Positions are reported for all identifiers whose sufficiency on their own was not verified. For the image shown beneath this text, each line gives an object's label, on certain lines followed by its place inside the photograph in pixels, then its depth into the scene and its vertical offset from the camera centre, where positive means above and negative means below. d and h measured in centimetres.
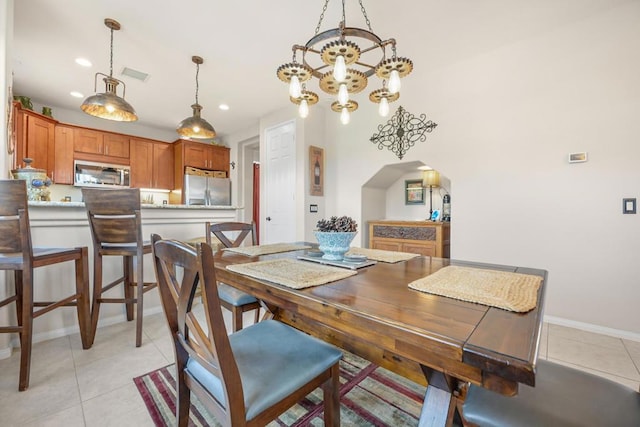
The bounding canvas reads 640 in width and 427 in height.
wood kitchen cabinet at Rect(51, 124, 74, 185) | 405 +87
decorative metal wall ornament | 315 +101
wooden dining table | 52 -26
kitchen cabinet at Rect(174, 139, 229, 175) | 502 +113
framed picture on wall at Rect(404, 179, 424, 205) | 373 +31
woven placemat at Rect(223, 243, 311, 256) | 158 -22
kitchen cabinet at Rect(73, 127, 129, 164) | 425 +111
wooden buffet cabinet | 307 -28
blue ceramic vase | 126 -14
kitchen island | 188 -41
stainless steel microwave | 424 +64
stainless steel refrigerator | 499 +44
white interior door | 402 +45
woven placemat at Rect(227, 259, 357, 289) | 95 -24
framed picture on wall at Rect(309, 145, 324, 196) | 392 +63
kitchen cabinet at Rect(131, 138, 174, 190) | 480 +91
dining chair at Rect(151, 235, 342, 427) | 70 -49
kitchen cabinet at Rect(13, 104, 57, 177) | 346 +102
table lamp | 329 +44
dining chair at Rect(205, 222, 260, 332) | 157 -52
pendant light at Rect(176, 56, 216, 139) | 286 +93
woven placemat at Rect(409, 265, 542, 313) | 76 -24
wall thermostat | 222 +47
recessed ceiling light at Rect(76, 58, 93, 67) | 289 +165
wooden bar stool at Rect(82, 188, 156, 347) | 185 -12
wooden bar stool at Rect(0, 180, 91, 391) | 138 -22
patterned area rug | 123 -94
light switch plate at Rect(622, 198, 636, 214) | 206 +6
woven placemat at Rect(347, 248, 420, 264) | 142 -24
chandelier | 141 +84
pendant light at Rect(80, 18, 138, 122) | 228 +93
